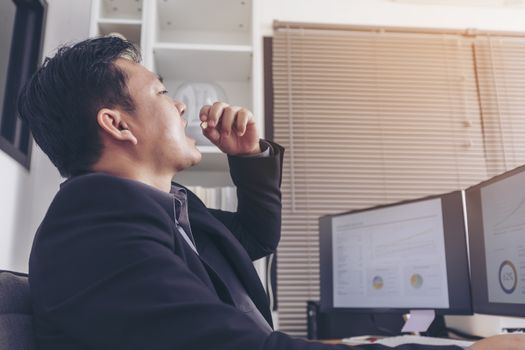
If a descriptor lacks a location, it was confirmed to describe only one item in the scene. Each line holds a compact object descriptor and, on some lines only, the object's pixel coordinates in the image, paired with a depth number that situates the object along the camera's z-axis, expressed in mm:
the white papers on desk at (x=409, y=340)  1297
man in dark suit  592
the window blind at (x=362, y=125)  2262
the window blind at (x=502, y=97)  2383
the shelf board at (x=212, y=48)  1886
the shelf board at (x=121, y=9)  1981
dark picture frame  1615
